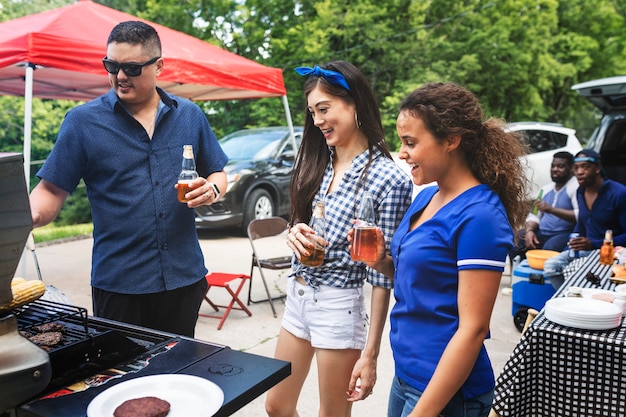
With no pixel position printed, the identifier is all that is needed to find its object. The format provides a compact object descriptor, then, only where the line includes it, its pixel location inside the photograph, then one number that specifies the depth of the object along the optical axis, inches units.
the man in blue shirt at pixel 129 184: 100.0
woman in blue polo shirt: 63.8
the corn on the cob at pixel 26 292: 60.9
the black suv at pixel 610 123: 227.9
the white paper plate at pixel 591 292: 126.7
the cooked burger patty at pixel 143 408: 52.6
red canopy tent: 213.6
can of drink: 209.5
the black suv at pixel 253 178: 377.7
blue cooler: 205.3
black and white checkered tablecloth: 105.3
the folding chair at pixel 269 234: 229.8
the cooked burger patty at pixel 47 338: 62.0
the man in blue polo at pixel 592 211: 206.7
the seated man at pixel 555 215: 248.1
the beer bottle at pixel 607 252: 169.2
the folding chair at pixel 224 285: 212.3
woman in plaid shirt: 89.6
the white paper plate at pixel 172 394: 53.9
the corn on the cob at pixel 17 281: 65.0
